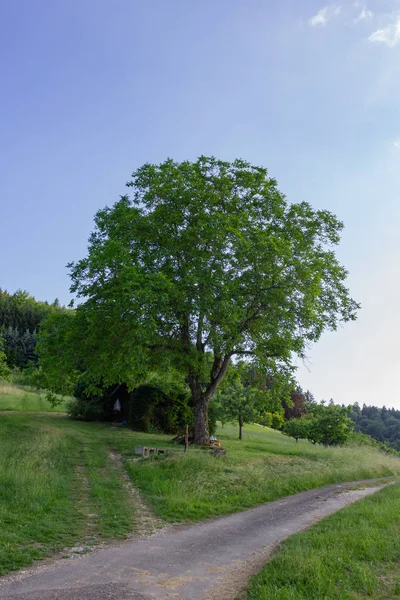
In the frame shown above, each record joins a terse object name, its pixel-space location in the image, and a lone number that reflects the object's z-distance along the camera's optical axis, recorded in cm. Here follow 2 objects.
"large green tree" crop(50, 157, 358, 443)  2100
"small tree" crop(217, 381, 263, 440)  3988
